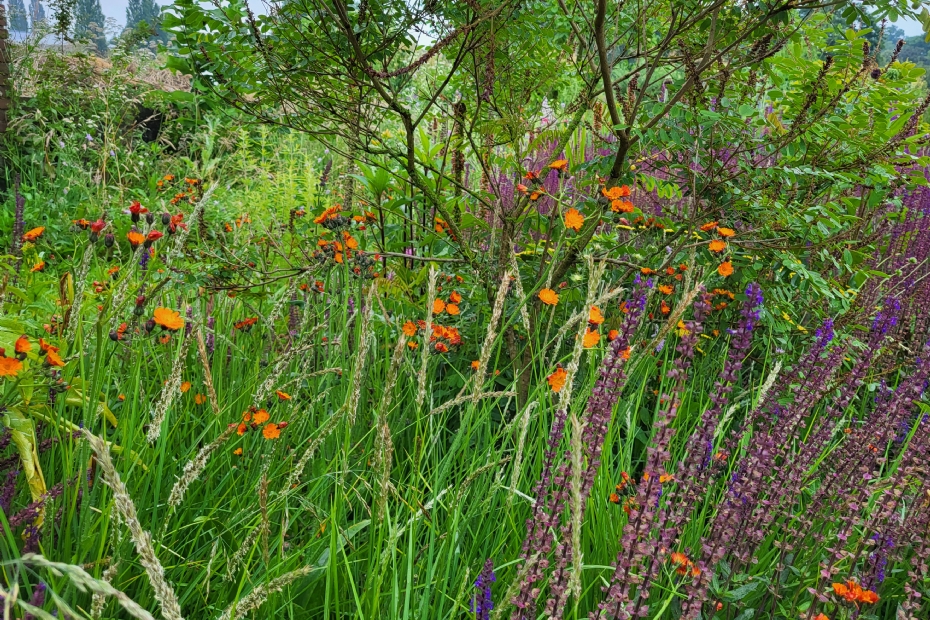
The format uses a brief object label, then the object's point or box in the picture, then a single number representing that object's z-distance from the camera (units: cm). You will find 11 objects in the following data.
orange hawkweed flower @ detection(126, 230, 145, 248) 148
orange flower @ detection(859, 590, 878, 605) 111
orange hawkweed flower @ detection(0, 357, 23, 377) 121
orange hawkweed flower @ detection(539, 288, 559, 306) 187
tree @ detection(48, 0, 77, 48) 764
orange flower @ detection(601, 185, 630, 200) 204
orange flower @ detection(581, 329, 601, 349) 171
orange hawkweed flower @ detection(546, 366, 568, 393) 164
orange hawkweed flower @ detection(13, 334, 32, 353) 127
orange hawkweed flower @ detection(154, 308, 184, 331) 139
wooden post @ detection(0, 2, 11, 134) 665
